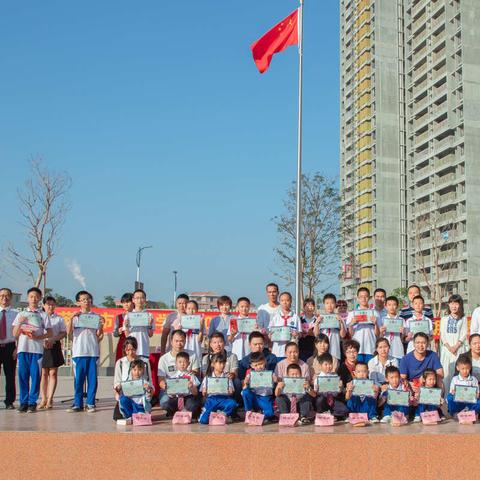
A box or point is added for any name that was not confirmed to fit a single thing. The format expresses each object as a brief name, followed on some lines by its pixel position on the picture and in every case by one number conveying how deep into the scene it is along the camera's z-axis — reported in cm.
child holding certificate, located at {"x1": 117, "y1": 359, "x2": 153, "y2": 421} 795
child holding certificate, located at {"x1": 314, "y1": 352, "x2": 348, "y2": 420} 796
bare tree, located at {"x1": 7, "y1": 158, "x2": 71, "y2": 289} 2759
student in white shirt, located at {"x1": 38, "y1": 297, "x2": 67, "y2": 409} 967
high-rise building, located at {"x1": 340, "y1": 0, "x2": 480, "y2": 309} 6481
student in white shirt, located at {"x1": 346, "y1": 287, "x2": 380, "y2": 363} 943
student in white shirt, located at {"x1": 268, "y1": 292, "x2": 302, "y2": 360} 917
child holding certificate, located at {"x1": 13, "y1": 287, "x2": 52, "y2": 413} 915
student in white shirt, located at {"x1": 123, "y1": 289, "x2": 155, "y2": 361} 928
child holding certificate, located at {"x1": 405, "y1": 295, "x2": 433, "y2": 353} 929
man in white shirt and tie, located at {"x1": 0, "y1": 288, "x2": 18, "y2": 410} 927
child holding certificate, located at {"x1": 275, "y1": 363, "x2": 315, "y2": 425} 787
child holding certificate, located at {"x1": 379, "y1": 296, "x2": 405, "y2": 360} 930
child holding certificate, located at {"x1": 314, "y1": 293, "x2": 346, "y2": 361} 917
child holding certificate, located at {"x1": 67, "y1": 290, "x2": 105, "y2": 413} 923
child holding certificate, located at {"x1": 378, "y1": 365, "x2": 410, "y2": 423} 791
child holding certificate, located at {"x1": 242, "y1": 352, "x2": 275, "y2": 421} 793
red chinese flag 1441
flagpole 1297
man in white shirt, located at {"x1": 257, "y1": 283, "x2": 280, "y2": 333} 946
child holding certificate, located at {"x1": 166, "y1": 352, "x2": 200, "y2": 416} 809
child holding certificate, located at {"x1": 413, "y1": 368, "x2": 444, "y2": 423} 786
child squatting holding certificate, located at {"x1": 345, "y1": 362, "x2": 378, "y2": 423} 806
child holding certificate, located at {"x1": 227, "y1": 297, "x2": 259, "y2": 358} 914
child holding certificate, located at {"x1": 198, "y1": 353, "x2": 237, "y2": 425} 796
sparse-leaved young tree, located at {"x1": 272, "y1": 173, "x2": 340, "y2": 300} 3092
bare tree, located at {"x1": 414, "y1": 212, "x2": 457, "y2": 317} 6406
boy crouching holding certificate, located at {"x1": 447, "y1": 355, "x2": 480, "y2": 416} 827
